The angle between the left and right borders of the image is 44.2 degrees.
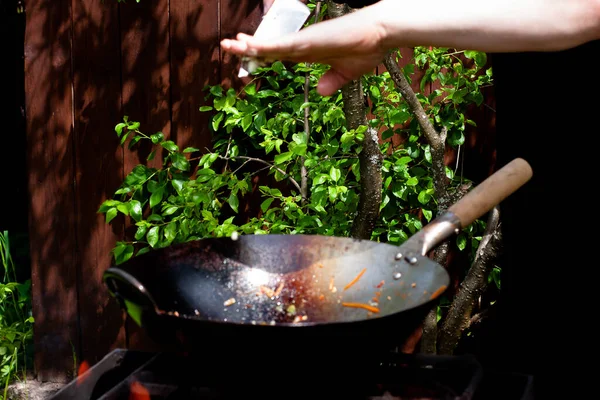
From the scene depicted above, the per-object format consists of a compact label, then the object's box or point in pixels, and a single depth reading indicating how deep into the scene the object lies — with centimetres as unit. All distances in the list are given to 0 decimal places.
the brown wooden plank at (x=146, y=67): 349
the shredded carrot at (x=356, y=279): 171
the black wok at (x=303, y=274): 159
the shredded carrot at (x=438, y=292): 140
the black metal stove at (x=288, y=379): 136
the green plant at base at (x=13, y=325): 381
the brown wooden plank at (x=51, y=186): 359
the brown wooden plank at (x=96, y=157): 354
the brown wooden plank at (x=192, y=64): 344
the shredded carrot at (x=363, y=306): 160
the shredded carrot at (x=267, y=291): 173
